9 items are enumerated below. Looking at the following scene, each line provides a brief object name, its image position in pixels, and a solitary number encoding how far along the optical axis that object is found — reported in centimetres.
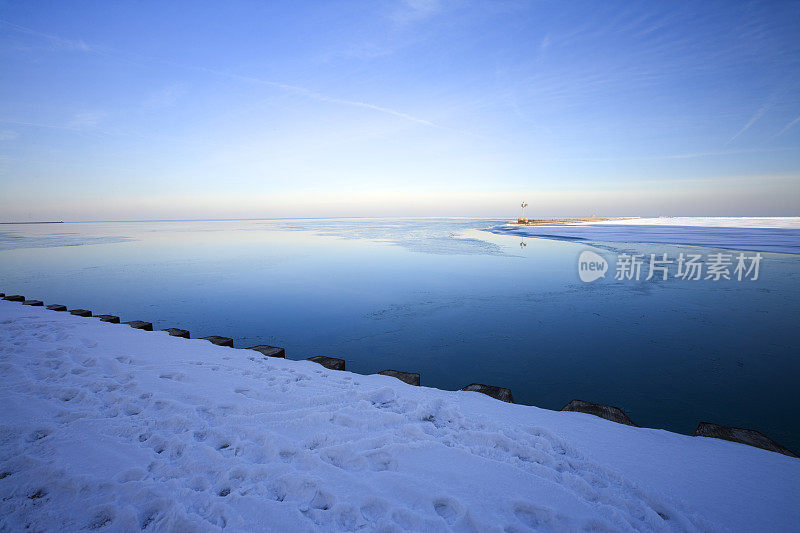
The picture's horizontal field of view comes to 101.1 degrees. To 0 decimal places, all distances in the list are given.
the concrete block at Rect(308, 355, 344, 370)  420
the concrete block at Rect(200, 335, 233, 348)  492
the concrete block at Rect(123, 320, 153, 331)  562
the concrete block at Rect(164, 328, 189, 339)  521
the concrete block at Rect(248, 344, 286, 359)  455
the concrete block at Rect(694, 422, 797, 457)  246
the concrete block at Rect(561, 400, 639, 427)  287
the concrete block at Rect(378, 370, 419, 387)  371
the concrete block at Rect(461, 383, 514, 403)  330
